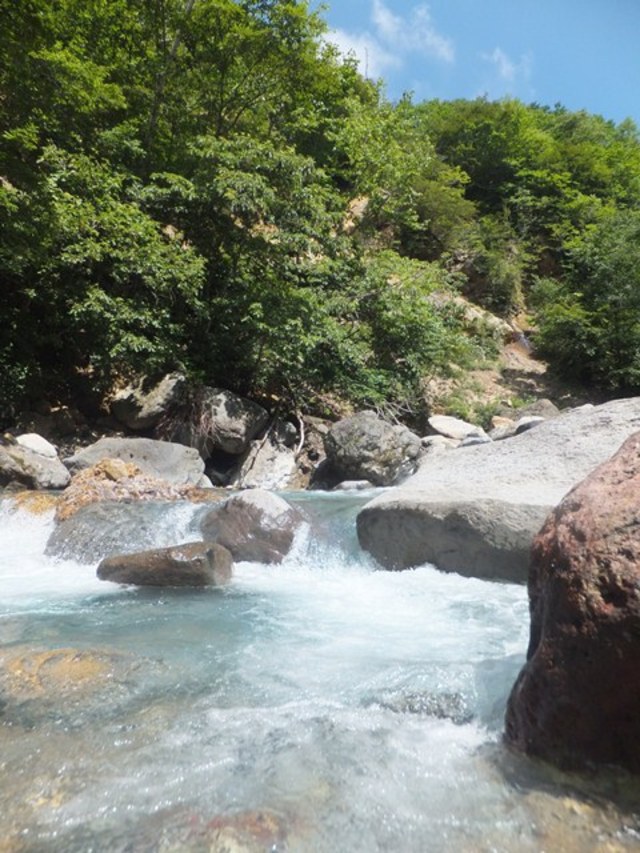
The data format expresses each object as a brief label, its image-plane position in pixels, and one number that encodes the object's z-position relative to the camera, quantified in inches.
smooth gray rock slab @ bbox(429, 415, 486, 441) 581.9
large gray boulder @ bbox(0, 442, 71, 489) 403.2
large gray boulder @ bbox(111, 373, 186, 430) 521.3
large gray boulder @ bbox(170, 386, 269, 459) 505.7
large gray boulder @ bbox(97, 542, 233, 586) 235.1
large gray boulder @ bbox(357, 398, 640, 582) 226.7
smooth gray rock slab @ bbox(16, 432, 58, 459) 451.8
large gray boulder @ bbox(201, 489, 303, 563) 282.2
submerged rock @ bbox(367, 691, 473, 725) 119.7
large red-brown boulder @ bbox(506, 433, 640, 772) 87.6
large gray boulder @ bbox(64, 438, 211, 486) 426.0
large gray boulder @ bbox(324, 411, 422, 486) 459.2
